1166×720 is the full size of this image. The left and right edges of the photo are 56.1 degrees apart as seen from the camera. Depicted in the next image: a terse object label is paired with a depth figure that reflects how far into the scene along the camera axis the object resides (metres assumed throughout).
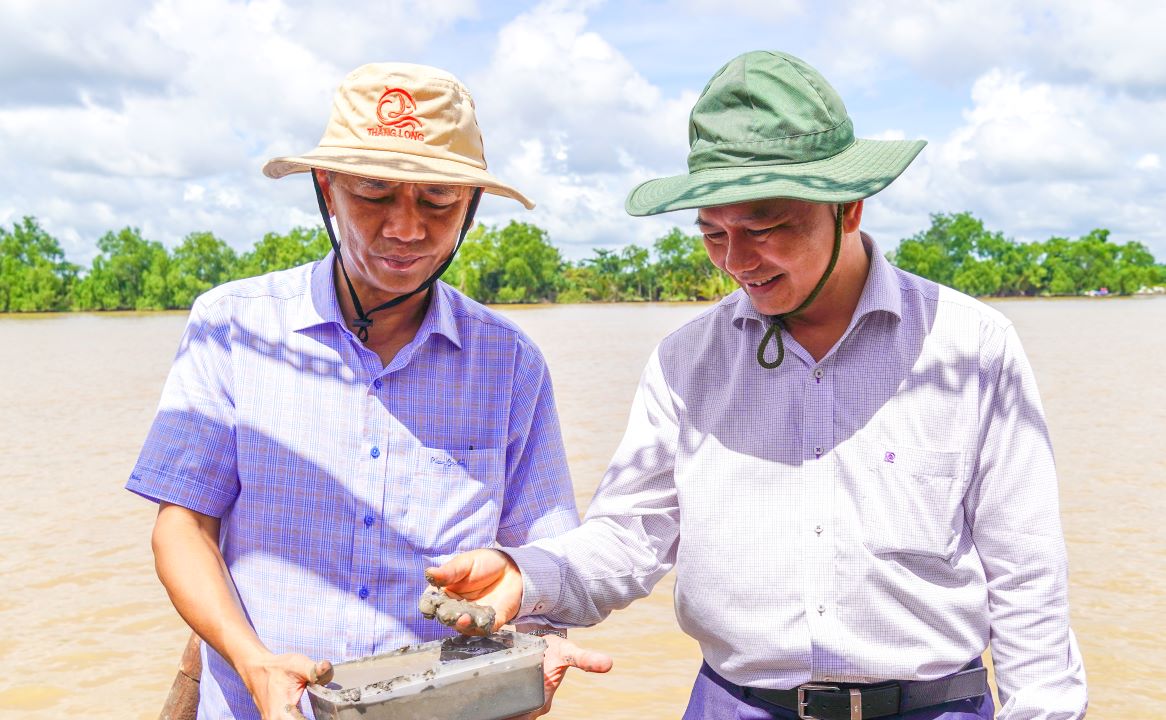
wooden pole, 2.89
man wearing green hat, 2.11
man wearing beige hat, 2.24
